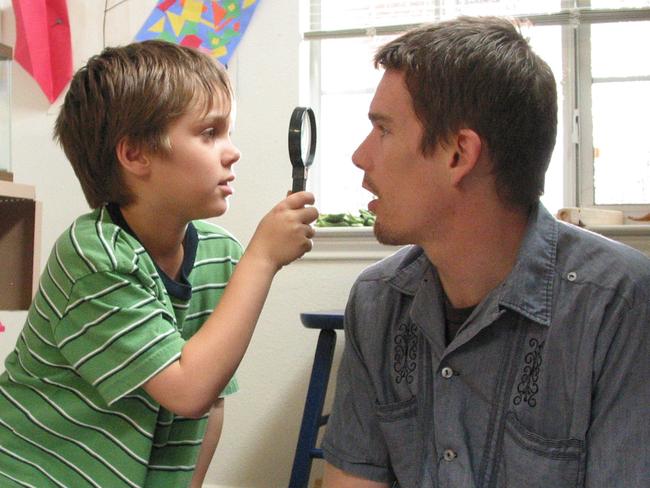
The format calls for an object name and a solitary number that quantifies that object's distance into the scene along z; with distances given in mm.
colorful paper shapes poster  2242
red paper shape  2326
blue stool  1718
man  862
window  2264
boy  1011
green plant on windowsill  2207
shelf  1512
